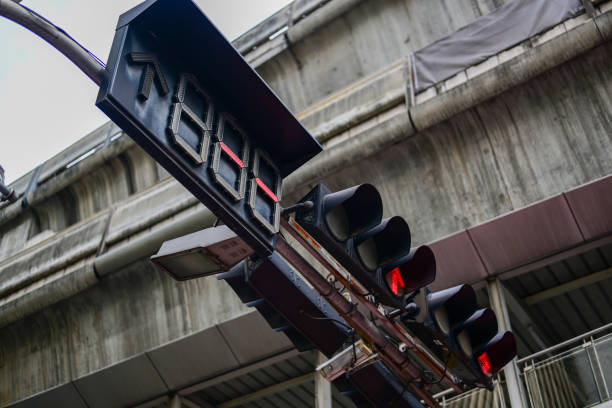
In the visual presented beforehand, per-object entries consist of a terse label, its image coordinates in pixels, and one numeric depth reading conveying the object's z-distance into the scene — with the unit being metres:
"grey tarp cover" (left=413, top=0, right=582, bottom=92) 12.66
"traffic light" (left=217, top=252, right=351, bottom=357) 5.71
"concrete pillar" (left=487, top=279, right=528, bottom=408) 10.88
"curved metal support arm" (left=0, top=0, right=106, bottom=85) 4.33
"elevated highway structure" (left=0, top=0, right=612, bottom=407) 12.09
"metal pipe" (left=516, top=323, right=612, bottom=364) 10.28
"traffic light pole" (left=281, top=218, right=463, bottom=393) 5.79
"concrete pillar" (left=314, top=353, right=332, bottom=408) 12.93
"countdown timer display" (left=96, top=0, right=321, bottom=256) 4.59
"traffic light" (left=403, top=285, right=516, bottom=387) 5.98
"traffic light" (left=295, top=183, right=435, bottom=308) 5.22
